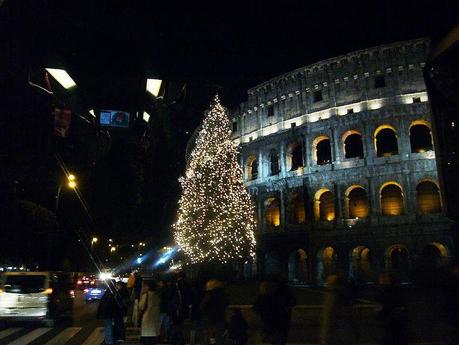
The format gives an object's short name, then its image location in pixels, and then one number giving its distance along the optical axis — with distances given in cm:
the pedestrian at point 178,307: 949
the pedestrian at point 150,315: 850
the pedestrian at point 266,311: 734
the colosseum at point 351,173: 3391
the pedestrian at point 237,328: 810
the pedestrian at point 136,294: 1292
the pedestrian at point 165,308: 1020
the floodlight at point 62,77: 881
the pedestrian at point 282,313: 733
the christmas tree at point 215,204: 3375
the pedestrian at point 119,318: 955
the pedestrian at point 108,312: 938
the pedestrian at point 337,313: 653
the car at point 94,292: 2577
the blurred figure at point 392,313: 646
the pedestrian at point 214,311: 806
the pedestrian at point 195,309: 984
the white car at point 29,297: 1338
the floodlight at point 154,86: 1035
